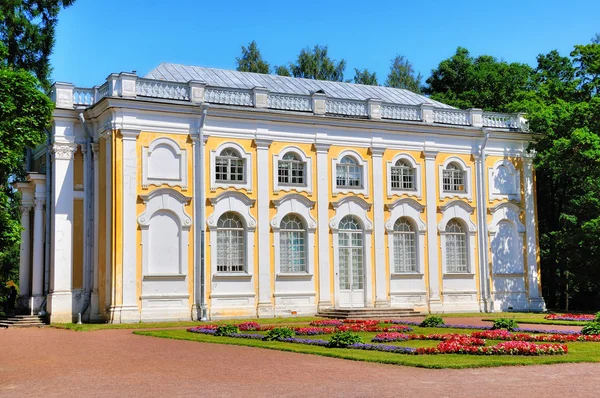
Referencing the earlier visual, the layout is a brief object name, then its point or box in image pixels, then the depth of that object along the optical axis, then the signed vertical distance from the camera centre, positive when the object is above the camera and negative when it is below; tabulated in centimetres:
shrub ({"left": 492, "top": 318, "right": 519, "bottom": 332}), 2100 -136
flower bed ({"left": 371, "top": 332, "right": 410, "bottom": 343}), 1798 -141
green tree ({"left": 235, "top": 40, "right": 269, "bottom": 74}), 5072 +1413
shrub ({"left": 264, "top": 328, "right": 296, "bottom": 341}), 1919 -135
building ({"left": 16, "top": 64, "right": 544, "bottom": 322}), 2933 +307
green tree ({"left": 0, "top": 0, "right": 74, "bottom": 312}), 2480 +609
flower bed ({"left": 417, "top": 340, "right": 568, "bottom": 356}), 1499 -143
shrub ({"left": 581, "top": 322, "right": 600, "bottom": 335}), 1948 -140
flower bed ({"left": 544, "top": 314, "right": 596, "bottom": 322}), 2720 -160
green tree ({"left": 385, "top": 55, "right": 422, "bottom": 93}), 5500 +1396
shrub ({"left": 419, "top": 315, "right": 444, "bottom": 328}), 2372 -139
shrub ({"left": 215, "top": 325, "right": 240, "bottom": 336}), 2108 -135
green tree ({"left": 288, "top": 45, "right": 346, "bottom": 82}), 5184 +1395
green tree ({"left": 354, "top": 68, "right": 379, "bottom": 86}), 5297 +1346
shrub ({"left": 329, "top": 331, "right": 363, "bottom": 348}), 1689 -134
